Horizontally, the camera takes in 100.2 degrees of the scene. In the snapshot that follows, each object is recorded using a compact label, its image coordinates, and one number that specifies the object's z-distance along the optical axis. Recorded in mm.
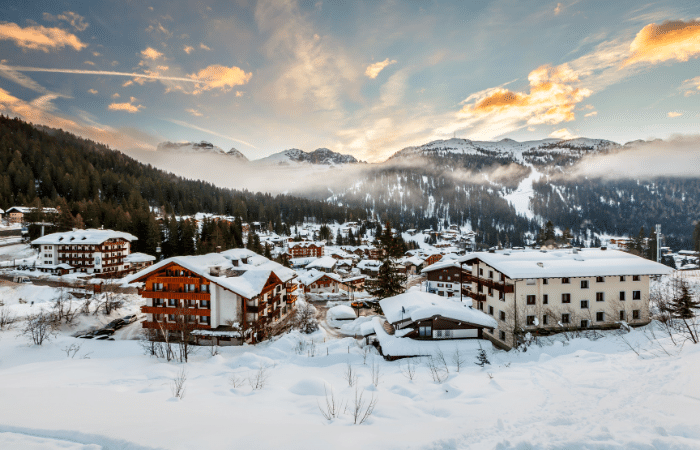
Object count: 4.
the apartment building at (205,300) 31547
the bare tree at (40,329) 22536
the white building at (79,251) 59656
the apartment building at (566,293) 28703
